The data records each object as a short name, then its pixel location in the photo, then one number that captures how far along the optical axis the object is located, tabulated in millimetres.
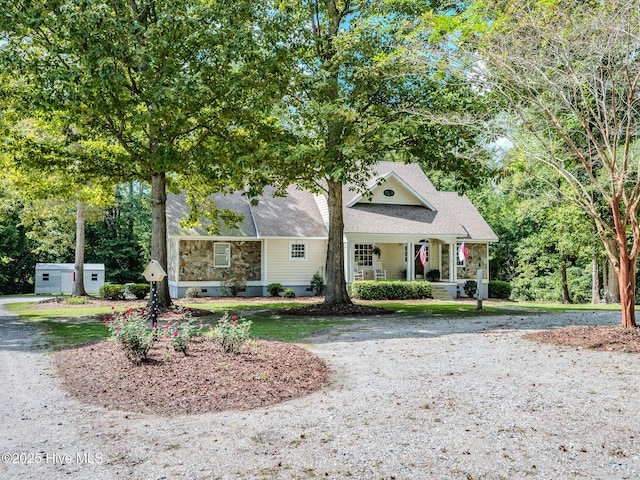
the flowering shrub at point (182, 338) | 8000
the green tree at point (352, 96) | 14383
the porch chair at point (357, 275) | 25962
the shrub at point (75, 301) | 21172
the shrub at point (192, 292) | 23453
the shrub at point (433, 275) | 27341
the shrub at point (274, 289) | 24781
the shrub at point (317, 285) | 25547
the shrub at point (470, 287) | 27395
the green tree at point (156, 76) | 12766
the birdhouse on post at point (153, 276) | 9930
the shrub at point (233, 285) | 24656
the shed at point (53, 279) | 34844
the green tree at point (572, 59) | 9773
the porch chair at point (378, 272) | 26566
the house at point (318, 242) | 25062
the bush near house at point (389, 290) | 23344
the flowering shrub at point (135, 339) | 7570
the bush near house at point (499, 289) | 28781
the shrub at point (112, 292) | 23156
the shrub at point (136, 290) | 23641
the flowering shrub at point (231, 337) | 8148
